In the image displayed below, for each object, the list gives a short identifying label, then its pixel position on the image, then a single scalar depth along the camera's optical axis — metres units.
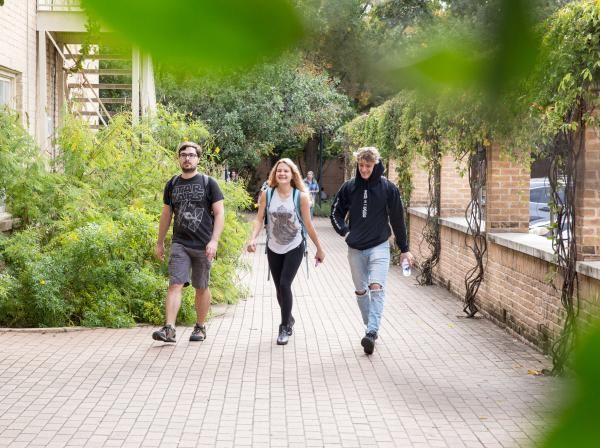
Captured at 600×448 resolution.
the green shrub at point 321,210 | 38.75
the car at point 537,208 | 16.67
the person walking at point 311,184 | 33.44
